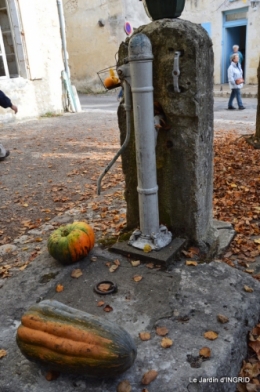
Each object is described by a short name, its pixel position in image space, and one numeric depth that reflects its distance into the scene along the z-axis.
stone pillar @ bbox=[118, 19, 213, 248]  2.48
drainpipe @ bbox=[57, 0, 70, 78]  12.00
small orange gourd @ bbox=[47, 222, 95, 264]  2.76
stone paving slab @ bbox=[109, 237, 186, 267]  2.67
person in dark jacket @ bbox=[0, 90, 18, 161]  6.75
